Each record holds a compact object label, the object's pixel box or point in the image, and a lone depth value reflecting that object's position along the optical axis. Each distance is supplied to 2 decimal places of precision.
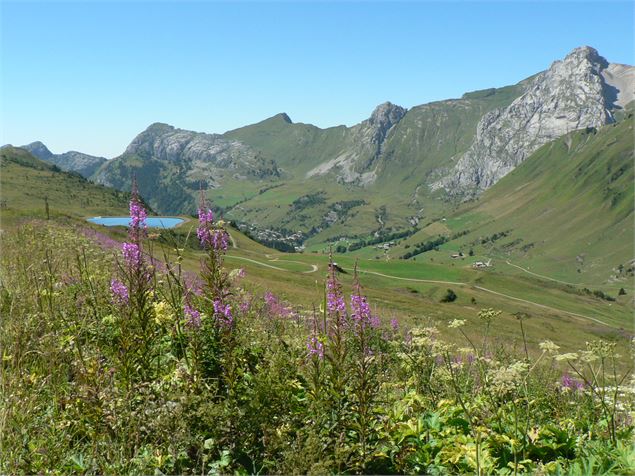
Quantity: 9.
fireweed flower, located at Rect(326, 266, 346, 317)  5.90
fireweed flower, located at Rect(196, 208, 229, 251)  6.32
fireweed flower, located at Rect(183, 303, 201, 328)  6.54
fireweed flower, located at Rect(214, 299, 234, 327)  6.20
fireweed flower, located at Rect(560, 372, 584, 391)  10.08
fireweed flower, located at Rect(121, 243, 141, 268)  6.72
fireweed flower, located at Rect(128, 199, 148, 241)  7.07
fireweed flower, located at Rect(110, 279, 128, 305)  7.64
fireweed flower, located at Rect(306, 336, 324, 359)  6.99
